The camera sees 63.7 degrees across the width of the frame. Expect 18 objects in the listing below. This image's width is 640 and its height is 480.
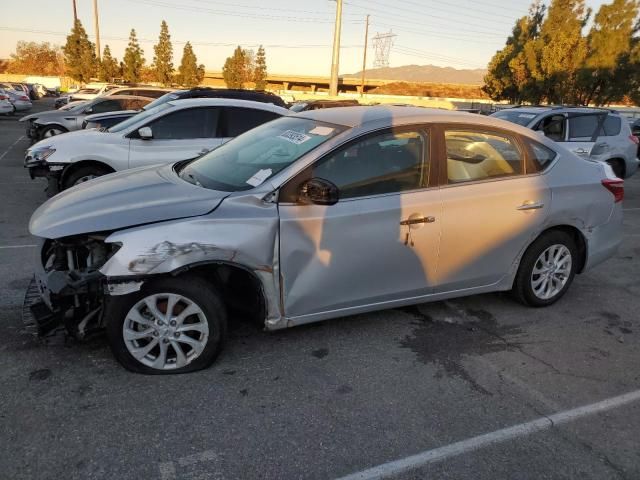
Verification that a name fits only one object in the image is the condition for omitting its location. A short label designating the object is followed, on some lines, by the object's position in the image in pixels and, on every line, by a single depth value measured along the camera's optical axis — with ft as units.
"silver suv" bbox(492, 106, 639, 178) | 31.78
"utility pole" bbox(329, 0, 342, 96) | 83.66
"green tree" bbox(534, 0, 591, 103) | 83.87
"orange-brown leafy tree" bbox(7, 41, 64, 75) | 315.58
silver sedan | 10.27
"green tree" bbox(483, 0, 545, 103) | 92.02
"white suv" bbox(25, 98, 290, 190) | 23.29
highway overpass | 291.99
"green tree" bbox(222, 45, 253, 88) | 182.50
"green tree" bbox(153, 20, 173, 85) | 157.89
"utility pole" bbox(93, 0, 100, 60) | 132.87
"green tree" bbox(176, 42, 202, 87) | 170.81
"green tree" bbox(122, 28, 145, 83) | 148.46
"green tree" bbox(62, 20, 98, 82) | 139.54
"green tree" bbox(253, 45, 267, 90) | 186.39
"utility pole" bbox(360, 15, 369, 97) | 224.29
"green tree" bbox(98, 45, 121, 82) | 143.13
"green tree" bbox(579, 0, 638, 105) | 81.71
